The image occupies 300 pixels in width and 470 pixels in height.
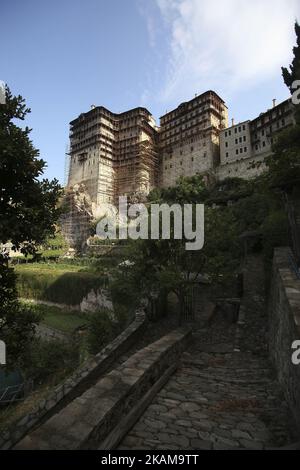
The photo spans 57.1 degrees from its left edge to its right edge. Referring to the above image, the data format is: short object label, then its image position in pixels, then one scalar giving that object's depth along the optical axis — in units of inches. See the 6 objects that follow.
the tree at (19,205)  271.3
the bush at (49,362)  647.3
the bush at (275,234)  499.5
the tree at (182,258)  473.4
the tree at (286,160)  475.5
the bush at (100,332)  538.6
